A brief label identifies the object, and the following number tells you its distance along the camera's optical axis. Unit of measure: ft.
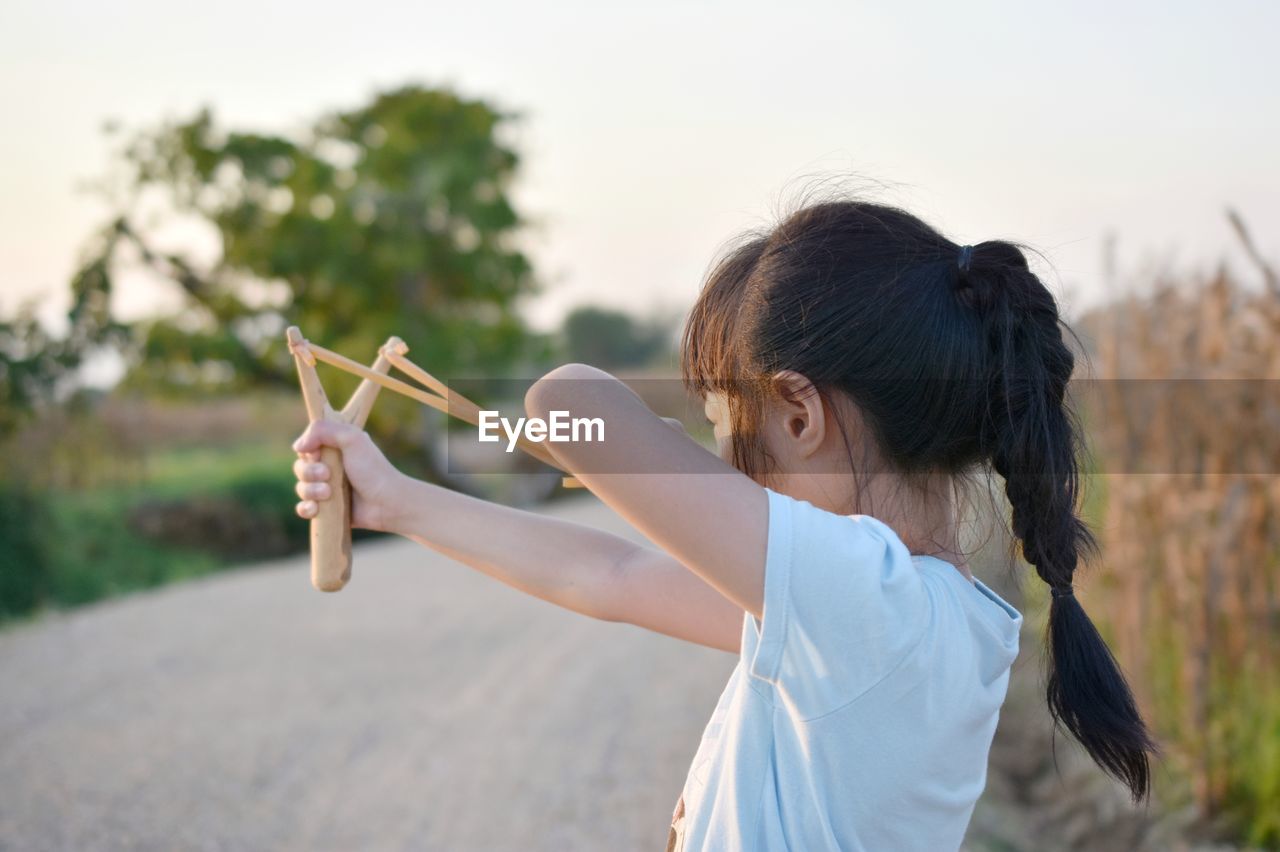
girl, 3.36
